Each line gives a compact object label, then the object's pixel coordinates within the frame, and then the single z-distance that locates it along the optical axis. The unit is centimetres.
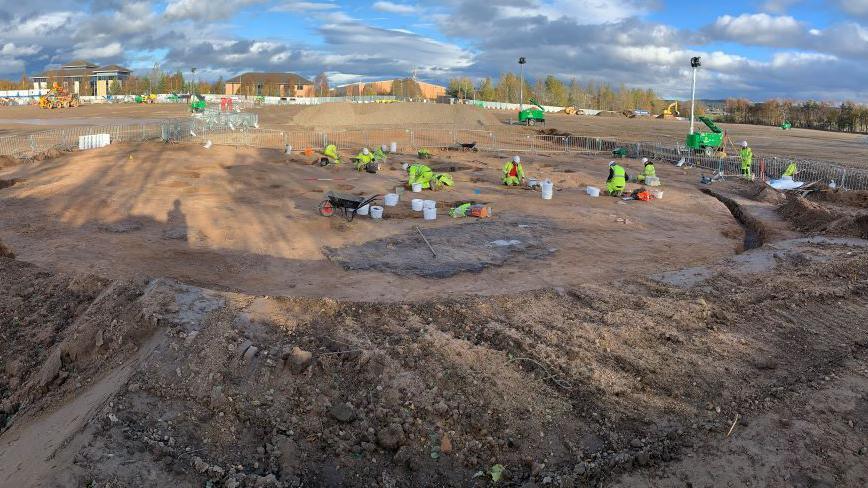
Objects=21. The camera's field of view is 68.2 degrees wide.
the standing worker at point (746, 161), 2361
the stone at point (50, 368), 698
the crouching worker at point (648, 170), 2171
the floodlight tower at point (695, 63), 2927
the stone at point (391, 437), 573
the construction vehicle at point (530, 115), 5019
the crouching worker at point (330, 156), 2477
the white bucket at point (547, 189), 1850
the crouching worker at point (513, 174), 2111
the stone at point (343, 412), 601
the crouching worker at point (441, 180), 1995
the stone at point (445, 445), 571
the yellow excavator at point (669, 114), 7163
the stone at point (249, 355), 672
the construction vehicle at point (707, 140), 2987
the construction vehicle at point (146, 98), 8331
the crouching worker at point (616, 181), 1931
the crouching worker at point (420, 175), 1956
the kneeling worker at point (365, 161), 2341
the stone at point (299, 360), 660
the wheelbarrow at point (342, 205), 1501
